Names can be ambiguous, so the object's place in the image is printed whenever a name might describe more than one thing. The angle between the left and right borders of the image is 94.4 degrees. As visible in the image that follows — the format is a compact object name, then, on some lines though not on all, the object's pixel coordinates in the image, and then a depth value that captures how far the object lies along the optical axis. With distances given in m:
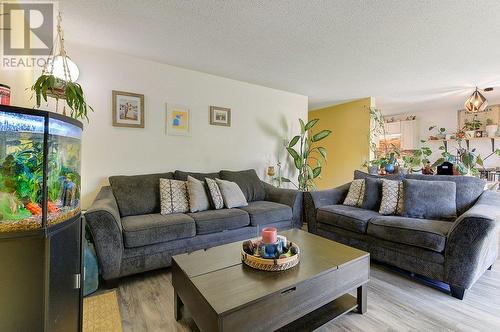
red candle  1.45
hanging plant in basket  1.67
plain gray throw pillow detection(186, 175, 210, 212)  2.57
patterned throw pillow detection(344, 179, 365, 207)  2.89
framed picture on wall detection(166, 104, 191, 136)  3.09
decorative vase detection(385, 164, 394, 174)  3.69
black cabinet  0.87
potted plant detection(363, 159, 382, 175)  3.62
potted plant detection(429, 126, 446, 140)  5.45
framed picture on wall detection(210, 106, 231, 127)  3.44
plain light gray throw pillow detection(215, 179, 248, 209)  2.78
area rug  1.47
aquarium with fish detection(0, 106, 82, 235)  0.83
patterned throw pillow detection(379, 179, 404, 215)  2.47
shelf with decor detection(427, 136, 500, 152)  5.02
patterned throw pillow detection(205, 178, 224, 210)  2.71
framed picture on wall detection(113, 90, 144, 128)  2.74
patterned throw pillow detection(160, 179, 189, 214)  2.49
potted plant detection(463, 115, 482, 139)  4.97
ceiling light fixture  3.69
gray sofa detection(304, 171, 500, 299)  1.71
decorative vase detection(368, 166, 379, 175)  3.60
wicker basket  1.33
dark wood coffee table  1.07
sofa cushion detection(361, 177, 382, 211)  2.73
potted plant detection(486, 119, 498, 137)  4.84
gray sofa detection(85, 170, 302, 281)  1.86
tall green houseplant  4.07
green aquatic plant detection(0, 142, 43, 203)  0.84
